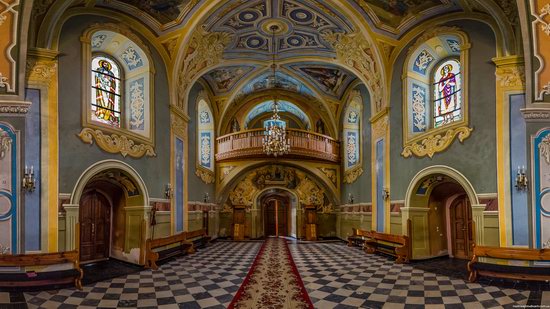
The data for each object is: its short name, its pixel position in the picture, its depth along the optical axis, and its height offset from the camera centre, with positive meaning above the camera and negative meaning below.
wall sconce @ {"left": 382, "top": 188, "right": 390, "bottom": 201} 12.05 -0.78
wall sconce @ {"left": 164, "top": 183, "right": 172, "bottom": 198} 11.57 -0.58
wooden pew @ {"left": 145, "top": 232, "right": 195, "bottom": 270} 9.86 -2.41
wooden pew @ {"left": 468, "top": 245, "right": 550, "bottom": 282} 7.20 -2.03
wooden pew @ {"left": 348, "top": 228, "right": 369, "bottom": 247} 13.55 -2.78
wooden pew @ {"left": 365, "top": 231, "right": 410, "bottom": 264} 10.52 -2.43
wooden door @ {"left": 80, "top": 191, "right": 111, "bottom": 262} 10.77 -1.66
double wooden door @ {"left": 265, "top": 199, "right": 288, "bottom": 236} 21.31 -2.85
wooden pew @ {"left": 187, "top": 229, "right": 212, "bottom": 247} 13.32 -2.71
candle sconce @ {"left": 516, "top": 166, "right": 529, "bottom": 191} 7.65 -0.22
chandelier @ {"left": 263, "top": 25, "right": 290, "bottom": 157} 13.28 +1.26
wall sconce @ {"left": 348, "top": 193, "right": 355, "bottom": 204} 16.59 -1.27
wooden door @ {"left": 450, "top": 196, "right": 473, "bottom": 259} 11.03 -1.81
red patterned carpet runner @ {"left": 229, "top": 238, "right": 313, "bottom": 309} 6.34 -2.47
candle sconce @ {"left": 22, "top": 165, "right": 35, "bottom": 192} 7.42 -0.12
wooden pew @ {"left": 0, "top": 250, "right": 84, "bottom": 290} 7.00 -2.02
